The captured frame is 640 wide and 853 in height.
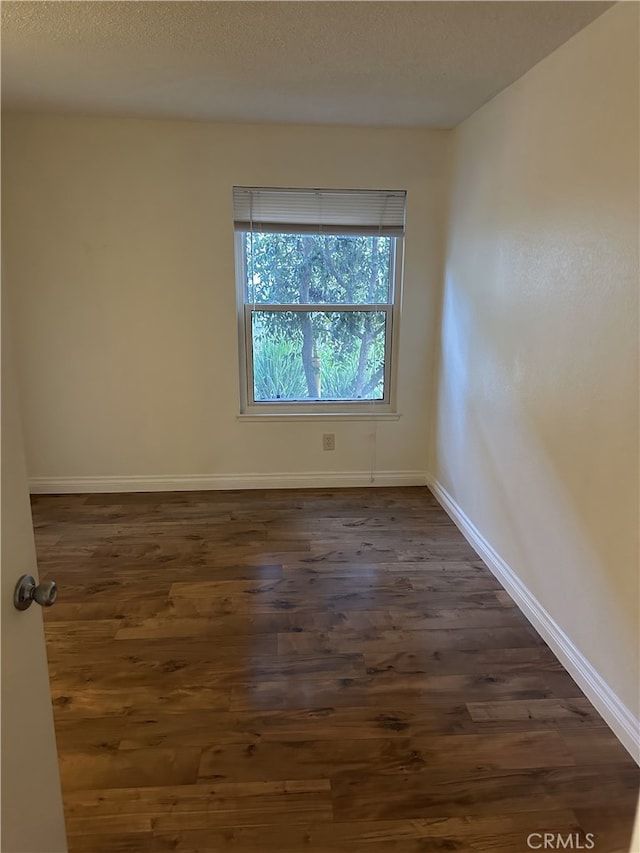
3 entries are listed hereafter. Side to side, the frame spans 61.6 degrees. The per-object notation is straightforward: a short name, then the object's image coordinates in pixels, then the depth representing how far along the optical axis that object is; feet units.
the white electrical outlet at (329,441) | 12.56
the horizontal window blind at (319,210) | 11.21
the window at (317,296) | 11.34
